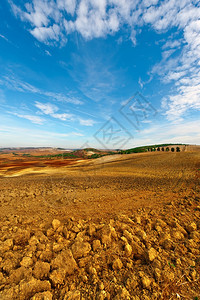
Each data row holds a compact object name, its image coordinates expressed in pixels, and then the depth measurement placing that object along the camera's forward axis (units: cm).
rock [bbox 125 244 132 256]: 234
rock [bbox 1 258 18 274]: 196
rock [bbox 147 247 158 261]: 217
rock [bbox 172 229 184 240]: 277
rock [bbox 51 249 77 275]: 203
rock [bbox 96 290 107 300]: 157
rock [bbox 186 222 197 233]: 305
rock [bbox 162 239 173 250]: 246
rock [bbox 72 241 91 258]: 235
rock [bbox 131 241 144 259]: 234
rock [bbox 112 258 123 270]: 206
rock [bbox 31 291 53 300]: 157
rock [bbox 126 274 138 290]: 172
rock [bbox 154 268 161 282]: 181
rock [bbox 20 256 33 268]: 204
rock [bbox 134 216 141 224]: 346
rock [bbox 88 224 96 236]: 297
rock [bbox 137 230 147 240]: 274
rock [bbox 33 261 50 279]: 192
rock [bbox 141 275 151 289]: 172
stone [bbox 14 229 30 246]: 271
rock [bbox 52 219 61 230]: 334
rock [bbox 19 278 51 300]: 163
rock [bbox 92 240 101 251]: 248
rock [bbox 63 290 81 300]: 161
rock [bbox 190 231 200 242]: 271
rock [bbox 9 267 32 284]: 180
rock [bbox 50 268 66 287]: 182
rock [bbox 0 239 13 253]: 243
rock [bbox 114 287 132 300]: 159
